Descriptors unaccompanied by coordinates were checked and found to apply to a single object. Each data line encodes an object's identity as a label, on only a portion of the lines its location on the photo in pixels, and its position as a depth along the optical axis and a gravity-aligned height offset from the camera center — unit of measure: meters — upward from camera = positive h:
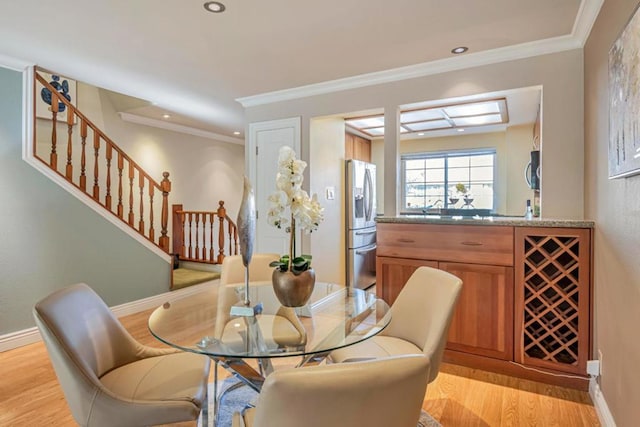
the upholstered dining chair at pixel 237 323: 1.56 -0.55
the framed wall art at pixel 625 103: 1.33 +0.46
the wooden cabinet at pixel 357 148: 5.37 +1.06
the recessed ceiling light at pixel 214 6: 2.09 +1.23
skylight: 4.25 +1.29
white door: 3.88 +0.52
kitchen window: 6.07 +0.60
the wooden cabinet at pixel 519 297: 2.31 -0.58
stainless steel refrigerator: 4.54 -0.15
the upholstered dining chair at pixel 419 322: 1.64 -0.57
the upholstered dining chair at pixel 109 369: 1.32 -0.71
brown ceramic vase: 1.74 -0.36
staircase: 3.61 +0.36
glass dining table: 1.46 -0.55
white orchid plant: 1.74 +0.03
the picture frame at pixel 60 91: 3.98 +1.38
